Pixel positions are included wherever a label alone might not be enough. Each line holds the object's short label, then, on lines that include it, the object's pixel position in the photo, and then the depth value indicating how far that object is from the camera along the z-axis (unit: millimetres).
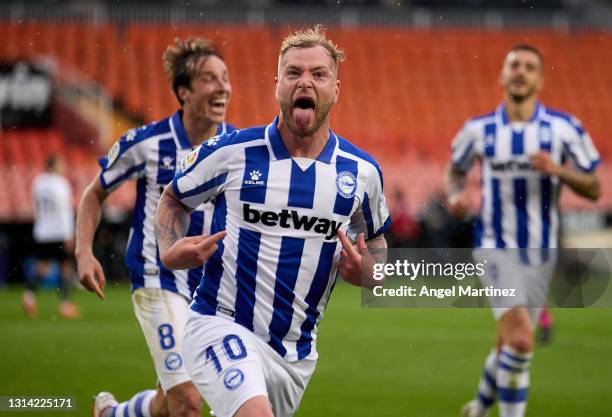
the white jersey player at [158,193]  10055
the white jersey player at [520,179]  12180
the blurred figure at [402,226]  33156
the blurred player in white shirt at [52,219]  27437
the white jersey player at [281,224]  7715
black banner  39562
